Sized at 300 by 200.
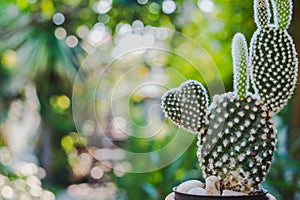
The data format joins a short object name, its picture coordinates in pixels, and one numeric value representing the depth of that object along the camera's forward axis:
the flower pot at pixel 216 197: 0.57
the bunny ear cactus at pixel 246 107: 0.59
